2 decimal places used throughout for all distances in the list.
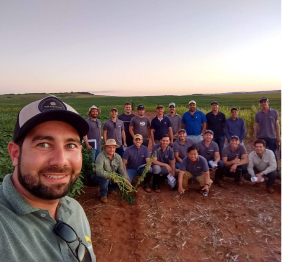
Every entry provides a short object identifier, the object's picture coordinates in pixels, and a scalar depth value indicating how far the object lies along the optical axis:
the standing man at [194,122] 6.77
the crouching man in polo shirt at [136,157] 5.52
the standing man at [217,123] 6.89
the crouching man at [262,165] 5.39
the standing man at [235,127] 6.75
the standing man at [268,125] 6.40
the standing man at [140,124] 6.46
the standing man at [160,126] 6.57
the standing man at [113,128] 6.16
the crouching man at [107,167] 4.77
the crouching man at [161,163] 5.48
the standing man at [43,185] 1.00
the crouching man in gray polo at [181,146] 6.00
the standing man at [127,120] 6.86
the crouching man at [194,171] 5.23
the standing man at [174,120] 7.02
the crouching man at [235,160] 5.78
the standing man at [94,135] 5.93
